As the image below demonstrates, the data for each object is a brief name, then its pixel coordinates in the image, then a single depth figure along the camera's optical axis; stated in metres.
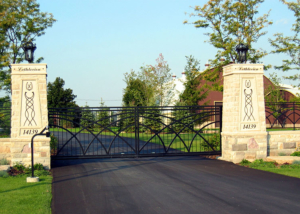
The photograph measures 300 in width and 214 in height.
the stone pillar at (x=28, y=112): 10.05
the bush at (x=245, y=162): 10.95
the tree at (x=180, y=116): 19.08
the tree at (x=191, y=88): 26.38
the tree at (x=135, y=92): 30.40
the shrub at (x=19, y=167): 9.77
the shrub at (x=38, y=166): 9.89
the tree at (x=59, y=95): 39.56
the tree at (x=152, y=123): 22.10
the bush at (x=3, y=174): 8.88
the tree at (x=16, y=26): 15.91
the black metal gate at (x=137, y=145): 11.20
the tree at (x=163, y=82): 29.27
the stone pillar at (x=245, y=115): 11.36
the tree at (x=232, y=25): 16.27
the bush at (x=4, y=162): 10.03
